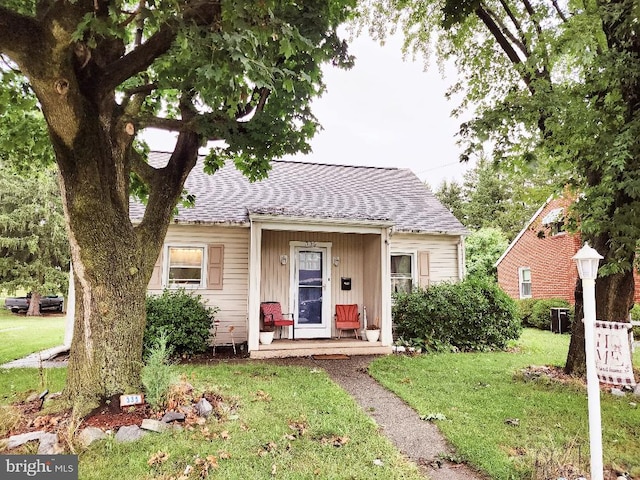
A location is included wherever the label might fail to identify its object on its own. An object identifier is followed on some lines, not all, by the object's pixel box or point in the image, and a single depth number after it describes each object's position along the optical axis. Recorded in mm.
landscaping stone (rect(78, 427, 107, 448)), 3779
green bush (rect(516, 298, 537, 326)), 15911
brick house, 15838
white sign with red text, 4457
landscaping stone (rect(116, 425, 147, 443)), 3904
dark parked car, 21969
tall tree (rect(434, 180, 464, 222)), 34169
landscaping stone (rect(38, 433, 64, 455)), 3568
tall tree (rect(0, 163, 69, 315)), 19781
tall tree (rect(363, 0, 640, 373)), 4918
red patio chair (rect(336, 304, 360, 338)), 10086
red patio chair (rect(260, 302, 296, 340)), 9343
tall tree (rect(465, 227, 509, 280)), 22906
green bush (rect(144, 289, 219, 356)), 8078
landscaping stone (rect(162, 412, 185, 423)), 4258
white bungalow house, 9000
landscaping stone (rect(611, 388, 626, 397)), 5730
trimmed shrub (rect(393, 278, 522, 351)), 9758
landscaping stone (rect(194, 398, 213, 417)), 4577
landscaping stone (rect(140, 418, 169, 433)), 4102
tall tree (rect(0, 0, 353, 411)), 3436
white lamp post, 2973
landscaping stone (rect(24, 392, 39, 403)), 4840
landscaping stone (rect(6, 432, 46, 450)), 3618
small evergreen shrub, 4504
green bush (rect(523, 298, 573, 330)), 14676
